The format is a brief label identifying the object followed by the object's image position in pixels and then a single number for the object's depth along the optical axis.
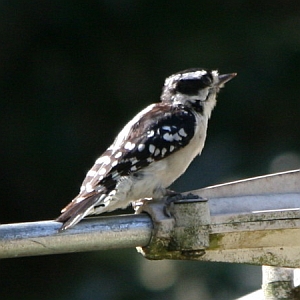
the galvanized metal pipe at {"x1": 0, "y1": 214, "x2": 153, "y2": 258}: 6.75
